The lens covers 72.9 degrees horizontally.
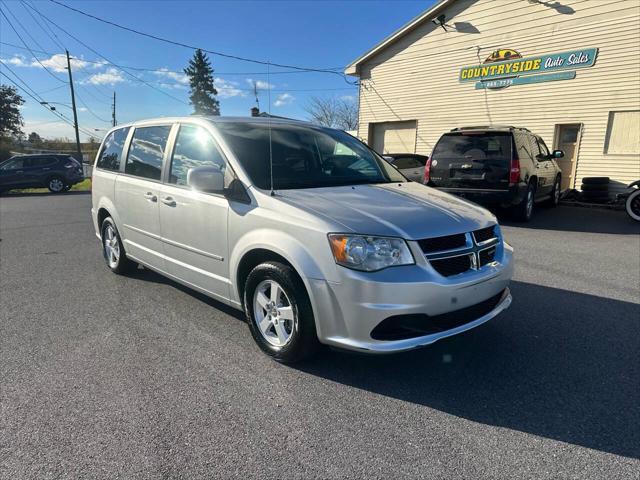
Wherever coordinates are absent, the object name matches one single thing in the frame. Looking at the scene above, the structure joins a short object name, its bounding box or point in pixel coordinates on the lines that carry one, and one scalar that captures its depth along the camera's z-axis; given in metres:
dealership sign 12.41
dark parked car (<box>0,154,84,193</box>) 18.28
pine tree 63.12
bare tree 42.75
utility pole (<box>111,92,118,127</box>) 54.22
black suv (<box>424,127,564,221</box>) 8.14
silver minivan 2.62
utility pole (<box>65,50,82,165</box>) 31.80
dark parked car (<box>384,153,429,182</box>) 12.23
